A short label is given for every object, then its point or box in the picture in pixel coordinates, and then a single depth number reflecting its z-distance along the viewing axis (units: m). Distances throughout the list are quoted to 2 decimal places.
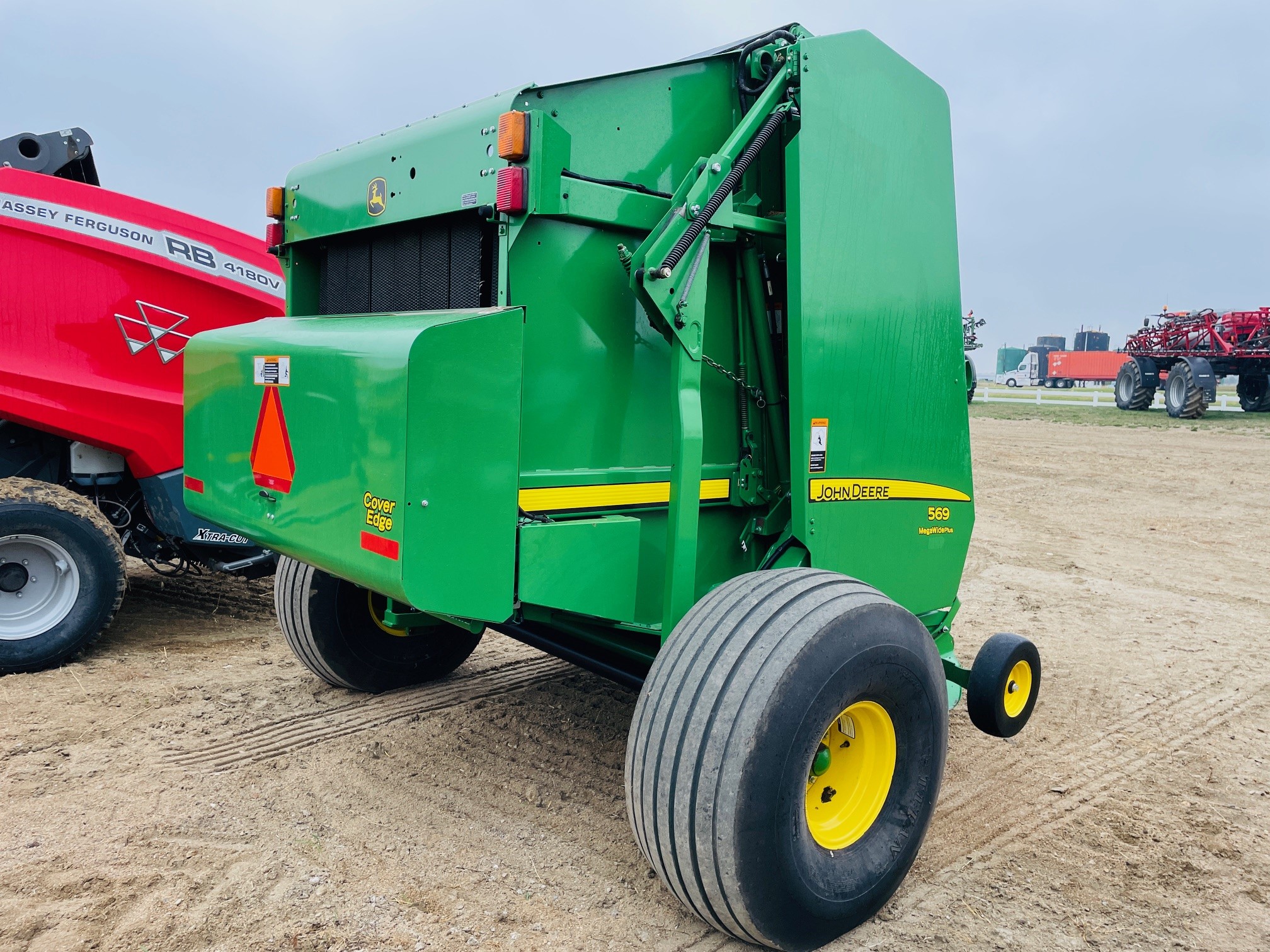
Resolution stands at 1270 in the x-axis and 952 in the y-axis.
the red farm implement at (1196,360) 20.59
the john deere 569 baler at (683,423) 2.47
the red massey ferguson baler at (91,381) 4.62
